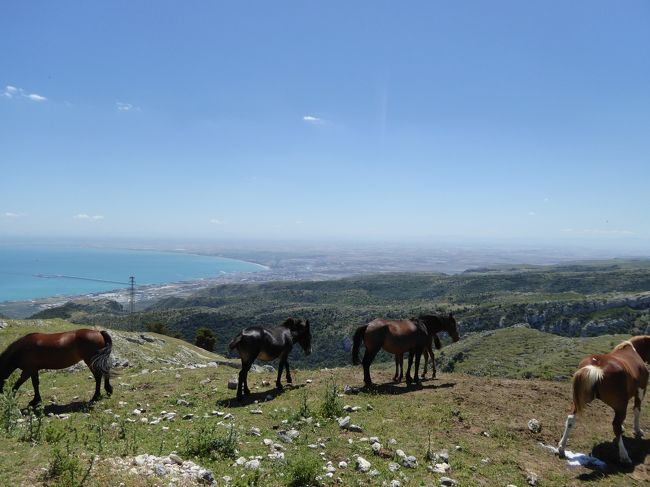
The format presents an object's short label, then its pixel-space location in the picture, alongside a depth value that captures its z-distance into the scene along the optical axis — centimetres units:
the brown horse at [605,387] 796
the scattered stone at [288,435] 798
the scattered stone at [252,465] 661
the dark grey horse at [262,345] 1179
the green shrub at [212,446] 700
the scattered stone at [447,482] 655
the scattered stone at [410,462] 707
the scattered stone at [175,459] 650
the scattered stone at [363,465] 682
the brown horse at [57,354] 1084
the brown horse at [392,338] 1272
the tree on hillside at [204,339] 5803
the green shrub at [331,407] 959
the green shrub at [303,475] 623
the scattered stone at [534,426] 927
